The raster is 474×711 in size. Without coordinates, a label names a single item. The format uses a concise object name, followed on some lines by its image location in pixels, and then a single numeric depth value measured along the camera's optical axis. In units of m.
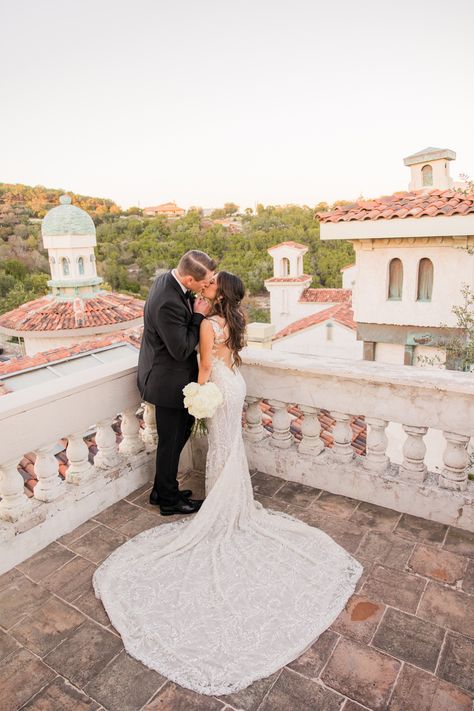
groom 2.93
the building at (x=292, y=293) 29.36
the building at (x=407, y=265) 11.23
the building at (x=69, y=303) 19.92
